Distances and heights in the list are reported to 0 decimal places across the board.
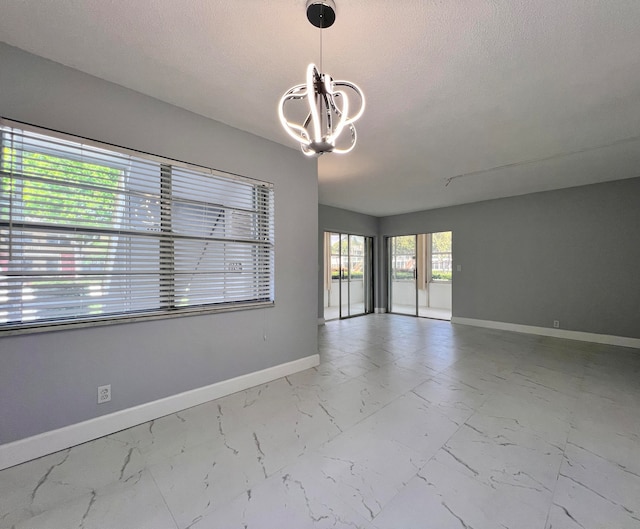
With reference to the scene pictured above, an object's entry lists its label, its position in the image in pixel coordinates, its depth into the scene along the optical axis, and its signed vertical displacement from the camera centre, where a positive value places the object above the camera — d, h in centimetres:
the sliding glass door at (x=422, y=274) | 785 -26
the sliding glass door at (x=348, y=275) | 700 -24
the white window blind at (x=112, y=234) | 184 +24
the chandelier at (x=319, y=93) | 139 +87
